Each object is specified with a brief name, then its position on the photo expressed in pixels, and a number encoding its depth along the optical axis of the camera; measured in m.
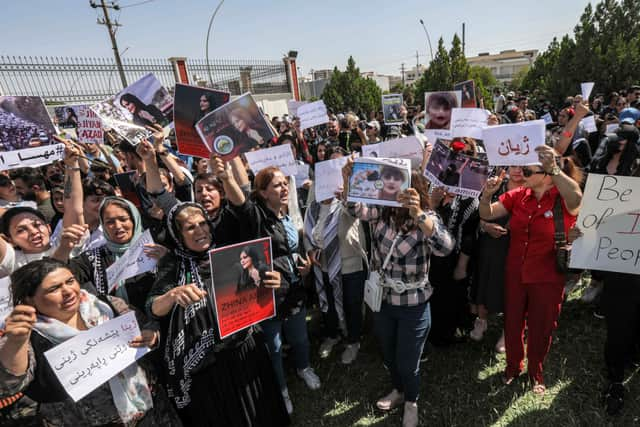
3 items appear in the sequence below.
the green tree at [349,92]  21.47
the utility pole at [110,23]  15.53
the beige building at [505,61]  96.75
